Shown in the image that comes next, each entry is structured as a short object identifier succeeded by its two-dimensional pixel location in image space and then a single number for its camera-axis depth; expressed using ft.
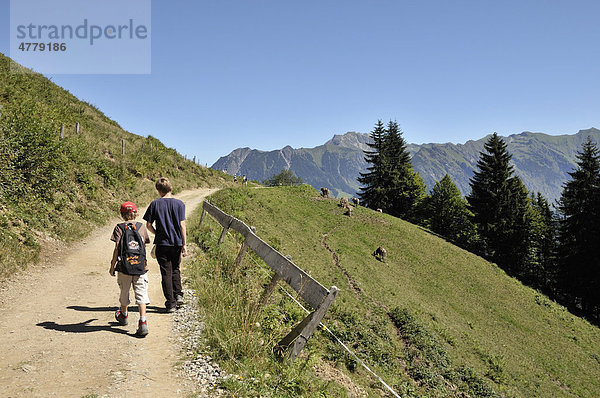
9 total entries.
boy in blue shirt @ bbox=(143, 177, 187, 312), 21.27
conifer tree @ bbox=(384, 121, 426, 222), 187.96
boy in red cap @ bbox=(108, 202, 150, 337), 19.29
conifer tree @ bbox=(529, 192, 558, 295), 162.71
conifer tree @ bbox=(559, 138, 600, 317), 137.18
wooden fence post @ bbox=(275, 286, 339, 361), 16.84
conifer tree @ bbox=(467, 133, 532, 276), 152.76
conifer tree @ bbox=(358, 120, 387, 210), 187.32
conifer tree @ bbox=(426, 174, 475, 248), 200.64
